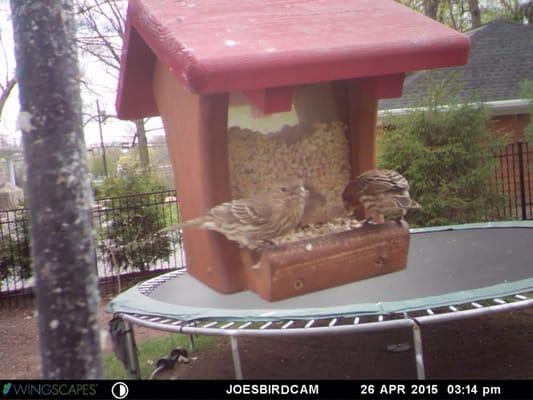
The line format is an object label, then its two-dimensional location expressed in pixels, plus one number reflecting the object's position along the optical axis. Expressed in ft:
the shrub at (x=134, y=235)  31.22
